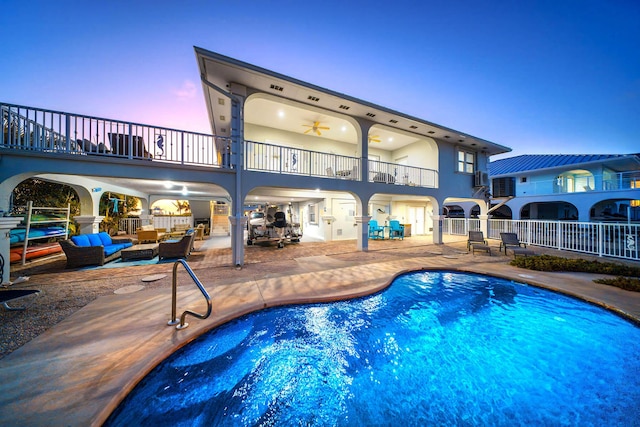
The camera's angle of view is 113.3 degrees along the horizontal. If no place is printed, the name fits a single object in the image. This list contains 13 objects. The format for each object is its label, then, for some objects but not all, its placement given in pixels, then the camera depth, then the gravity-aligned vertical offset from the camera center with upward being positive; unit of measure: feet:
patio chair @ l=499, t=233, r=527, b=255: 31.83 -3.49
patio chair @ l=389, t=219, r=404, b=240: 43.83 -2.76
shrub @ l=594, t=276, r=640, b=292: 16.68 -5.42
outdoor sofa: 21.20 -3.66
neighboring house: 50.57 +8.30
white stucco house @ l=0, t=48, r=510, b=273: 17.95 +7.48
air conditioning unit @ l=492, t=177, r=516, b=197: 65.67 +9.65
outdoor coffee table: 24.52 -4.41
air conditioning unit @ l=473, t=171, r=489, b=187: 43.50 +7.69
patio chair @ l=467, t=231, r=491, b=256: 32.67 -3.50
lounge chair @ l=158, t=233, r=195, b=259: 24.91 -3.86
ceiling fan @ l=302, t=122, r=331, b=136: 35.40 +15.46
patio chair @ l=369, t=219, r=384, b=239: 44.75 -2.81
